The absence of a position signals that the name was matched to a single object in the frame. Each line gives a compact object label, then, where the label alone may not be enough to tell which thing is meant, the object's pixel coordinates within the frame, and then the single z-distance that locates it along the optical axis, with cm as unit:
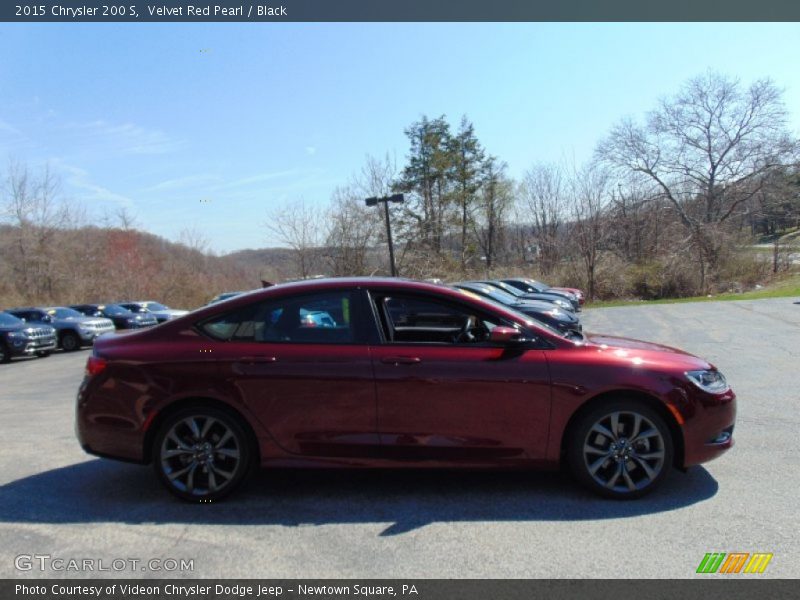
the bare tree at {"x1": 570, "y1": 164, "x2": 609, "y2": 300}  3319
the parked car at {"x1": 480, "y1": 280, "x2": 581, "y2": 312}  1667
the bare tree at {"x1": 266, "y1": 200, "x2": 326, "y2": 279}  3375
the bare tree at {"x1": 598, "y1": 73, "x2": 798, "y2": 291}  3866
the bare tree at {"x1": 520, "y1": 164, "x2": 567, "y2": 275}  3609
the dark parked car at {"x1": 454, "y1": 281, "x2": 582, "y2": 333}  1120
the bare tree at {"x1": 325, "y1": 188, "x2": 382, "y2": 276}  3344
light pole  2334
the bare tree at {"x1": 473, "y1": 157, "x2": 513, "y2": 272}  4669
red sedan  395
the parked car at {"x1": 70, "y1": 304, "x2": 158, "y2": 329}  2547
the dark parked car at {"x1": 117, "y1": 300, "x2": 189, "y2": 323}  2702
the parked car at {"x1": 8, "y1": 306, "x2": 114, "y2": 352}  2197
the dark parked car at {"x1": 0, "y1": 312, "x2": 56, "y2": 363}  1820
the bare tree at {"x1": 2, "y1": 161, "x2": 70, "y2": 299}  4109
